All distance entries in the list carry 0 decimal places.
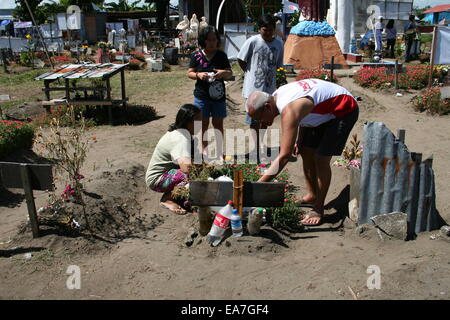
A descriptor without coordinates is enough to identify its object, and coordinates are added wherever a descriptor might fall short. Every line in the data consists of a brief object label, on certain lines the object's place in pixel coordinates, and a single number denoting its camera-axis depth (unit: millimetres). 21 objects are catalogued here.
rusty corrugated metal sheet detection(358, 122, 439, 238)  3549
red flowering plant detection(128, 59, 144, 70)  17094
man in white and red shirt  3451
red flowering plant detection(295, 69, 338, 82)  10345
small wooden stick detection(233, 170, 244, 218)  3365
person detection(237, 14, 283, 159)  5453
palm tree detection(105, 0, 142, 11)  48219
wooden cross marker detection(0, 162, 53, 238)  3533
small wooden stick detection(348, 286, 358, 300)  2790
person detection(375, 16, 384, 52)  16562
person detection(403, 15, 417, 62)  15933
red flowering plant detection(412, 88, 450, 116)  8148
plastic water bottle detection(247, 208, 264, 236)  3445
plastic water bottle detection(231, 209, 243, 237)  3418
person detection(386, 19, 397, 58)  16950
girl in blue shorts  5164
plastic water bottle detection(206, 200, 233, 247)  3430
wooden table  8133
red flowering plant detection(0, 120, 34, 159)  5531
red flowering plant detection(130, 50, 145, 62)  19042
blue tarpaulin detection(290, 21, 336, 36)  13725
